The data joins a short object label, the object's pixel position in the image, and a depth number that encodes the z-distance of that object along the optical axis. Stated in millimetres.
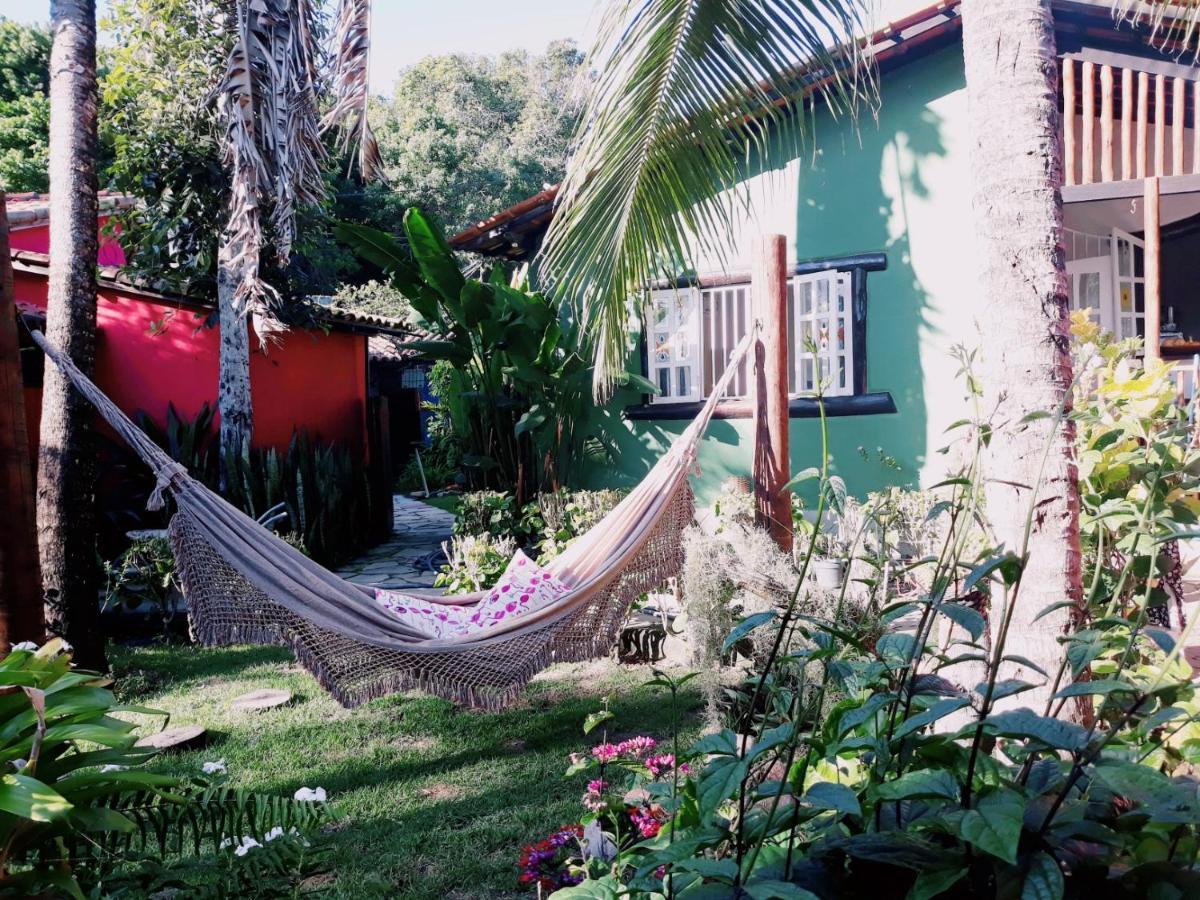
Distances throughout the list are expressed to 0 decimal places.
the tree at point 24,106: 13883
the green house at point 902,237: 6000
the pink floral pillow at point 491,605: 3559
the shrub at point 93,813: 1569
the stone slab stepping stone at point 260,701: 4055
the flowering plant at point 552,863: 1844
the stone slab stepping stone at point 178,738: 3441
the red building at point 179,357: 7277
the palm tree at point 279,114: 4941
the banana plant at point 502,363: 6480
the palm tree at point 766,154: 1905
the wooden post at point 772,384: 3914
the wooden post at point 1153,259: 5355
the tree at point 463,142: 18094
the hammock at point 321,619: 3250
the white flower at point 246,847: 1738
